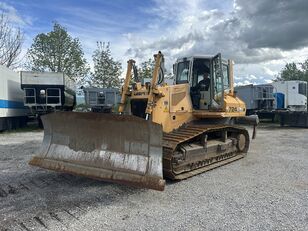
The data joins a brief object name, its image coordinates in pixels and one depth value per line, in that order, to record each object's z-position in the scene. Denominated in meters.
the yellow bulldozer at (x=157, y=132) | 3.99
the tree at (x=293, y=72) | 34.26
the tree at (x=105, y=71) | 26.68
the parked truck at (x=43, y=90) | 12.75
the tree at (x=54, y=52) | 23.61
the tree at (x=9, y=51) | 23.32
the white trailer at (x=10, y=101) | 12.47
